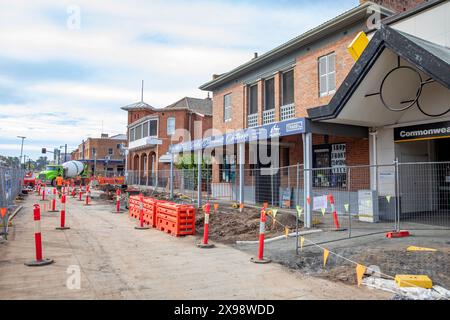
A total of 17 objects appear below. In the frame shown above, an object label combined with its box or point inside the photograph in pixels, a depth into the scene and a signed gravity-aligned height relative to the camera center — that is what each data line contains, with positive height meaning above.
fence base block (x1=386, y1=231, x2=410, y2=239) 9.41 -1.51
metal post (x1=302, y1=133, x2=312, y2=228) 11.38 +0.02
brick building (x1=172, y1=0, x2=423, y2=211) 14.02 +3.94
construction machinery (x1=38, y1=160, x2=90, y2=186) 43.16 +0.69
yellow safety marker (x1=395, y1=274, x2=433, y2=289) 5.57 -1.64
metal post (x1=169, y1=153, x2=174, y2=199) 20.92 -0.40
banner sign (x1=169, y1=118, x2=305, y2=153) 12.70 +1.83
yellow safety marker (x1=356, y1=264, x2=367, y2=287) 5.98 -1.59
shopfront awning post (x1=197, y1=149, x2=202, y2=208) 17.61 -0.58
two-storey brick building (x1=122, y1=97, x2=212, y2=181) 37.59 +5.60
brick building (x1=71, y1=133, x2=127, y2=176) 76.25 +5.27
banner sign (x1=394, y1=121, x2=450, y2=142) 11.09 +1.52
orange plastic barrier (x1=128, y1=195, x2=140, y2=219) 14.98 -1.27
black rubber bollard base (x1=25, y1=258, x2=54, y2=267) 7.09 -1.73
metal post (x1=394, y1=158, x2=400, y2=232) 9.44 -0.51
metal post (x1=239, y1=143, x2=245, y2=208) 15.98 +0.40
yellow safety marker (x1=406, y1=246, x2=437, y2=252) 7.59 -1.53
